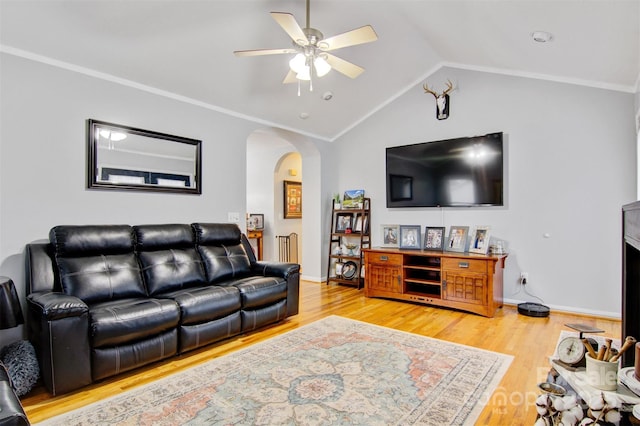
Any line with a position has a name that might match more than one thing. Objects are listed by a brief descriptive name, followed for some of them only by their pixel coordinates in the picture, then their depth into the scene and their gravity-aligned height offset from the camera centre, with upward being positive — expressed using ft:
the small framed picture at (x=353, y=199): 18.06 +0.80
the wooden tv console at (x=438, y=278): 12.61 -2.62
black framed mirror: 10.57 +1.83
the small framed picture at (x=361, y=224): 17.55 -0.52
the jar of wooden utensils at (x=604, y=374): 4.40 -2.07
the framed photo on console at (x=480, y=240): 13.71 -1.05
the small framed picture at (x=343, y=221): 18.62 -0.42
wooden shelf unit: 17.65 -1.48
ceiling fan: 8.01 +4.27
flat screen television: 13.97 +1.82
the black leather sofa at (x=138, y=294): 7.29 -2.23
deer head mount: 15.26 +5.03
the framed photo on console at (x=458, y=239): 14.46 -1.06
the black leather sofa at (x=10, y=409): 3.75 -2.27
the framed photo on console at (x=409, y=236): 15.71 -1.04
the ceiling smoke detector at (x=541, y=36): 9.72 +5.13
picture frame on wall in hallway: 23.30 +1.00
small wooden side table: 22.95 -1.49
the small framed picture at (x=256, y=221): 23.13 -0.49
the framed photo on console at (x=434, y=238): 15.14 -1.06
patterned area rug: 6.35 -3.73
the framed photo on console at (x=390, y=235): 16.49 -1.01
